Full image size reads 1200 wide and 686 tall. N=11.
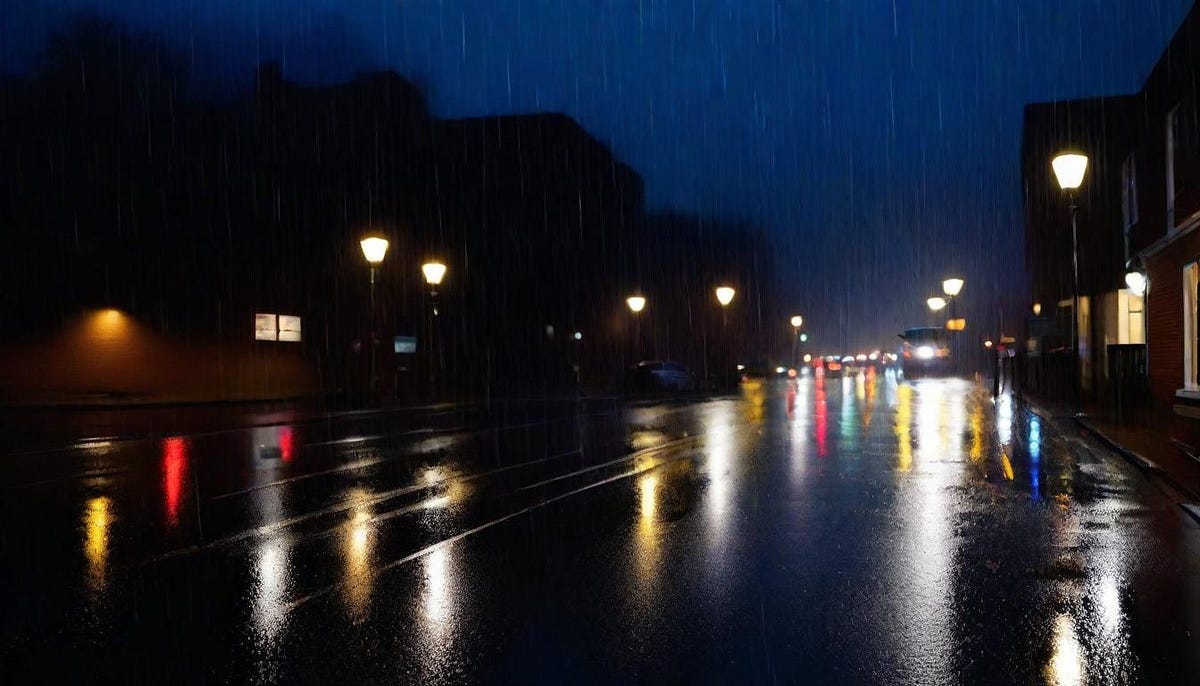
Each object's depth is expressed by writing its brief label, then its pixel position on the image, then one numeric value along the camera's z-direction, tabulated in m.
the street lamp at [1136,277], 24.13
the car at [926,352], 63.66
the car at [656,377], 41.66
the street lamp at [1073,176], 21.34
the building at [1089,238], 32.28
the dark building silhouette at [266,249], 28.14
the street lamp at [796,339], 90.12
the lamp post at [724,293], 41.62
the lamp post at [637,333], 61.27
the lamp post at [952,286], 34.06
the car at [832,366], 84.94
